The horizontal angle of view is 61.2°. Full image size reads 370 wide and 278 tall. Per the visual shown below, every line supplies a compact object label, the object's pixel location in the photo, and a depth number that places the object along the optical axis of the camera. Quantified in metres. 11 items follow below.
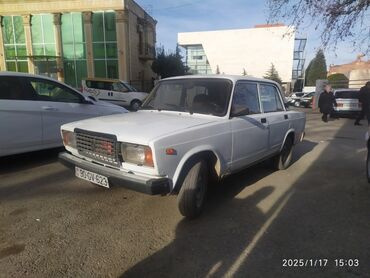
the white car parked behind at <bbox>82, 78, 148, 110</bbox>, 20.45
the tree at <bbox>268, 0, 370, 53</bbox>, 10.41
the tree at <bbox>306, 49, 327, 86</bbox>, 58.50
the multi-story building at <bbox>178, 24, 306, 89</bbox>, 55.57
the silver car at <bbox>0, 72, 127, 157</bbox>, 5.56
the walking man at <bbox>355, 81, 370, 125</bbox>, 12.49
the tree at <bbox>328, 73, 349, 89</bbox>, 30.95
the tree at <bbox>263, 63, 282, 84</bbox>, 52.49
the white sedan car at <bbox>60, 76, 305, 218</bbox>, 3.36
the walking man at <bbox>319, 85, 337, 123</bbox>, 14.11
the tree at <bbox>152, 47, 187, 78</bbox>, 32.81
